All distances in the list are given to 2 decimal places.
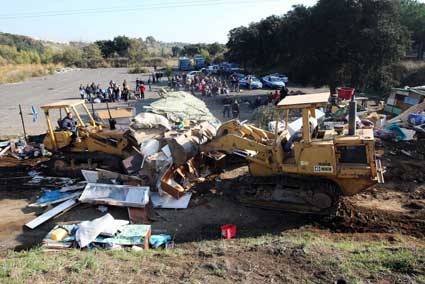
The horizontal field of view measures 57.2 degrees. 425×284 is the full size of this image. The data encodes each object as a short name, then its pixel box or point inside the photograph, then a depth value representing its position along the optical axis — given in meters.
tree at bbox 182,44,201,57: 80.75
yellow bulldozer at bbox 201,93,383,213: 8.28
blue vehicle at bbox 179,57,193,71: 57.09
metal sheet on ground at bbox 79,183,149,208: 9.34
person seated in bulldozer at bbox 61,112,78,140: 11.88
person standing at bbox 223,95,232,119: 20.66
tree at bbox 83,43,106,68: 70.88
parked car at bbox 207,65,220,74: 46.25
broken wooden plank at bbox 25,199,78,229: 8.91
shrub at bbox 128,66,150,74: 55.59
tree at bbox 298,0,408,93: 21.50
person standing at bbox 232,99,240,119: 19.72
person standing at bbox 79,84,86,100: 28.53
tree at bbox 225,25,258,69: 40.64
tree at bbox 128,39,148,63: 75.22
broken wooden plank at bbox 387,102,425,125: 15.65
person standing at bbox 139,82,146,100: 29.02
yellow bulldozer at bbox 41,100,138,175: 11.55
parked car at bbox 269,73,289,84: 34.38
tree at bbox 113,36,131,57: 77.75
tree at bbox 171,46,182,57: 97.31
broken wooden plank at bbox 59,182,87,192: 10.75
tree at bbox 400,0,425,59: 33.95
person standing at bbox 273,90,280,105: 20.96
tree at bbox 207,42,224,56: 73.81
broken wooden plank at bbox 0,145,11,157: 14.27
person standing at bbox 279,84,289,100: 20.81
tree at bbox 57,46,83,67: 71.06
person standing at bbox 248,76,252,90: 32.75
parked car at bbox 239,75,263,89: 32.97
